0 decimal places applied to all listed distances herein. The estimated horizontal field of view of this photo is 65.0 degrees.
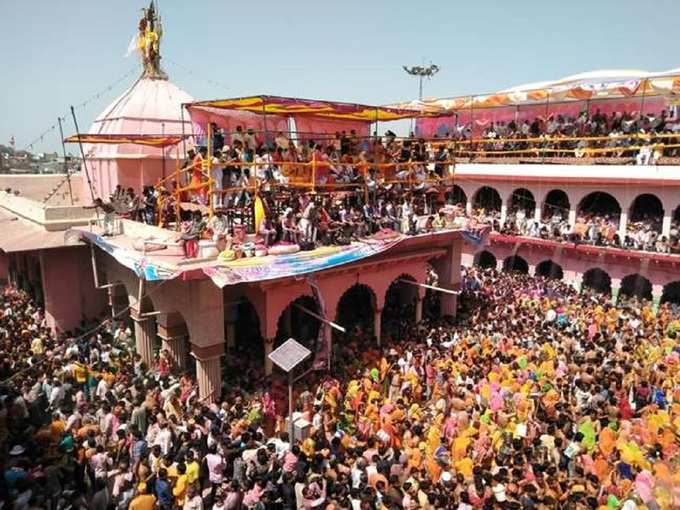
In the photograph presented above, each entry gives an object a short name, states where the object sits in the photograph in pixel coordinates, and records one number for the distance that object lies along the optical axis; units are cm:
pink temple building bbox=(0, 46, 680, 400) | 1173
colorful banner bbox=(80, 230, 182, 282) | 1046
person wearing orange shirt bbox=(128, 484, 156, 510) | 736
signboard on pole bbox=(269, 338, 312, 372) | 881
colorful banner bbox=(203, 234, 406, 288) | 1059
